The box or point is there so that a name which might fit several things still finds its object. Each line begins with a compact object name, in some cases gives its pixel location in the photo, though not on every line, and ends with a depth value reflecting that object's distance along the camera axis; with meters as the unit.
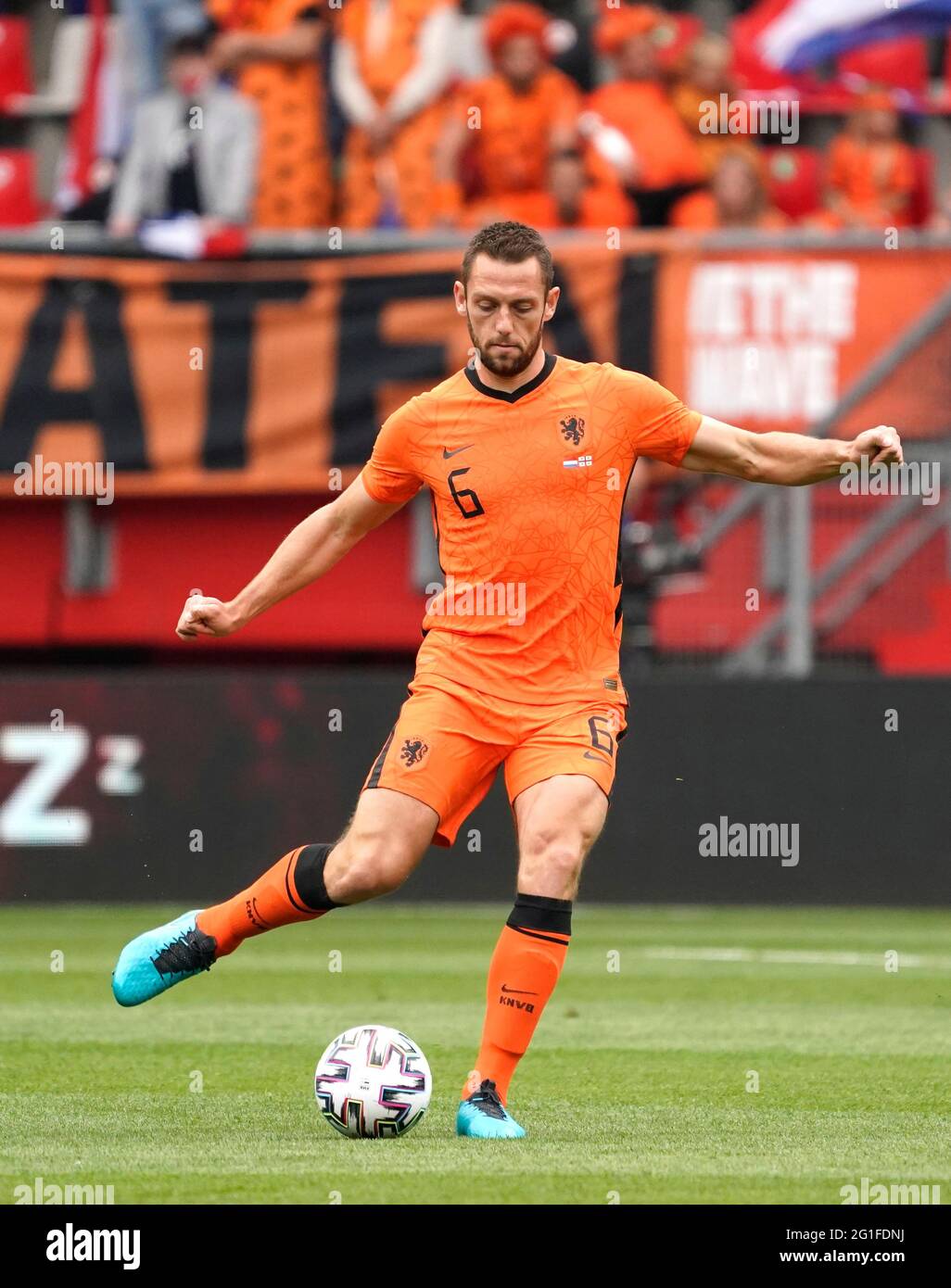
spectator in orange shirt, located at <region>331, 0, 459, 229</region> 17.06
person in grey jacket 17.11
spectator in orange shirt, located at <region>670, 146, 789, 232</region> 17.06
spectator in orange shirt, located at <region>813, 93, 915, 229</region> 17.66
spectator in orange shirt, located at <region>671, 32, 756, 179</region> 17.38
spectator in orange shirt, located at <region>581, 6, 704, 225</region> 17.38
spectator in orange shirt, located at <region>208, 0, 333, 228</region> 17.20
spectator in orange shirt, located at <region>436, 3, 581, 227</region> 17.12
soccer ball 6.72
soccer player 6.86
